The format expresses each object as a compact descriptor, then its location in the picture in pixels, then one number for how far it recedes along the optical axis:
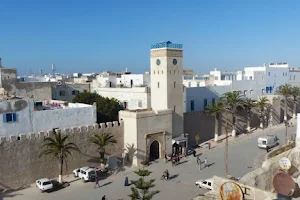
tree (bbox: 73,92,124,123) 34.39
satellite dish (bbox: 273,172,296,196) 10.68
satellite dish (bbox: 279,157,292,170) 13.75
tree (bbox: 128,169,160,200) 15.50
